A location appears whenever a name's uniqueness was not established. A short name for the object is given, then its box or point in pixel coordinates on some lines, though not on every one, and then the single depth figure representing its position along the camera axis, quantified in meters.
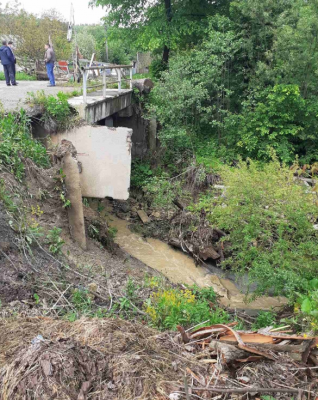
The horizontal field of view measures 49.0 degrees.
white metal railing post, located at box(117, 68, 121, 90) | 12.56
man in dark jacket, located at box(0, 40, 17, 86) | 11.92
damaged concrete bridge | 8.52
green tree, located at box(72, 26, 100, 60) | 23.38
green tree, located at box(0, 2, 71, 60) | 18.59
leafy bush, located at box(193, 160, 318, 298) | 5.82
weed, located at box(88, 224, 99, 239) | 8.08
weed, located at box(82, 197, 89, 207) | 8.88
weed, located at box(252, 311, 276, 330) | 5.21
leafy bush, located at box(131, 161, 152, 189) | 13.55
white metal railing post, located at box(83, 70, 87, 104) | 9.34
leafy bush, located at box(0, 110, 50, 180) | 7.03
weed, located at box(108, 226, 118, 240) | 9.07
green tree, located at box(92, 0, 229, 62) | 14.31
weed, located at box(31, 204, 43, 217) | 6.66
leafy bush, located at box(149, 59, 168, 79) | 16.67
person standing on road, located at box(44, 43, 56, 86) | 12.17
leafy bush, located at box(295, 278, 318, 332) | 3.77
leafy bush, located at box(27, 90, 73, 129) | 9.10
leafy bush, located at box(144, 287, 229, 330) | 4.46
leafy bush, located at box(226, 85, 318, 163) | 10.72
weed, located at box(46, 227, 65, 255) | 6.11
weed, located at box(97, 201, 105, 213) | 10.87
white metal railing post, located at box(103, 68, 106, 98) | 10.66
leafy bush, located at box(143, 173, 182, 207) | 11.34
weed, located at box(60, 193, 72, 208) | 7.21
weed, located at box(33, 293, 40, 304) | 4.59
